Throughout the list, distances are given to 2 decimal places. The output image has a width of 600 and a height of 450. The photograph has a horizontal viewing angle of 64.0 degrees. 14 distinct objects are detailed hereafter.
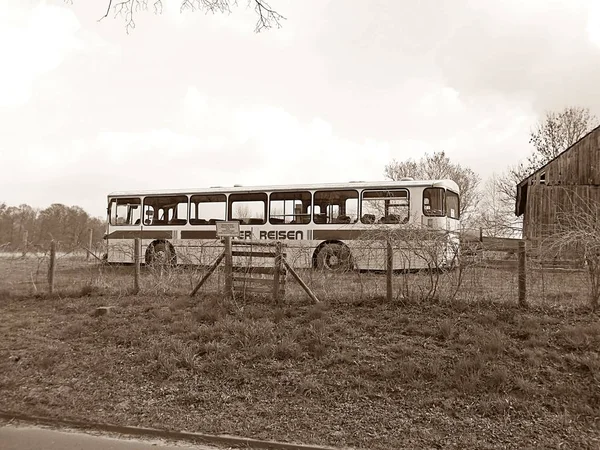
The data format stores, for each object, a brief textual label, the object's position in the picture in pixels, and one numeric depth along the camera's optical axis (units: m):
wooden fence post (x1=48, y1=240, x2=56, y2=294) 10.99
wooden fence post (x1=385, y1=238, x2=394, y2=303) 8.44
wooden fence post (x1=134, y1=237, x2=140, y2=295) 10.48
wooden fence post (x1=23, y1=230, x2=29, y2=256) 11.15
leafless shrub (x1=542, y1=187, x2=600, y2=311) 7.45
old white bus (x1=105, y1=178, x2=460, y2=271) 12.73
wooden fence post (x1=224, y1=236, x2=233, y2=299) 9.23
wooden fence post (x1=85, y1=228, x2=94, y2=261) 11.46
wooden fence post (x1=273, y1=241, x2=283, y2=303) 8.91
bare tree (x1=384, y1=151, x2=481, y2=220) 46.97
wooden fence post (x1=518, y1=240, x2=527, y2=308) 7.83
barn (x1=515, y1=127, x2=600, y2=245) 20.89
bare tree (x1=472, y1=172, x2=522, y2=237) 8.48
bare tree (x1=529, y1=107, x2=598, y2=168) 39.56
